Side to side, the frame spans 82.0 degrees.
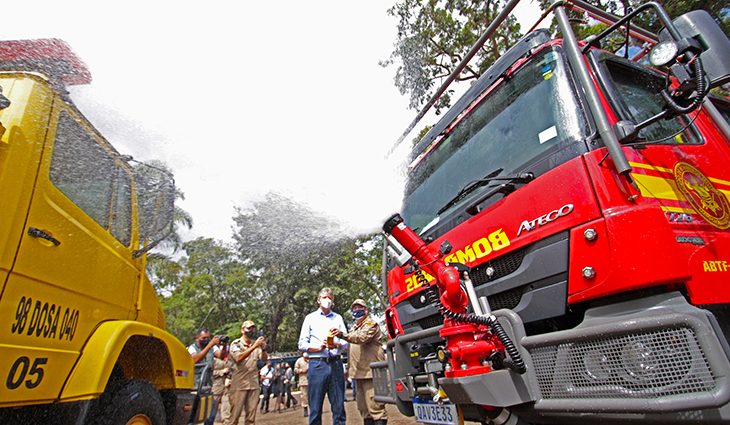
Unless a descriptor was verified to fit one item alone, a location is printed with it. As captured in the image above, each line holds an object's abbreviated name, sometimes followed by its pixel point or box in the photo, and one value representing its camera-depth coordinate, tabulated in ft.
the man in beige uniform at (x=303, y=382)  35.04
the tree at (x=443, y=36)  39.45
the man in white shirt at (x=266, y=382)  52.47
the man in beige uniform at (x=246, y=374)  22.40
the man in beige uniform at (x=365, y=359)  17.53
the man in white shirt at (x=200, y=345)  22.03
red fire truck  6.00
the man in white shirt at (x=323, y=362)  17.37
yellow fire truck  6.93
